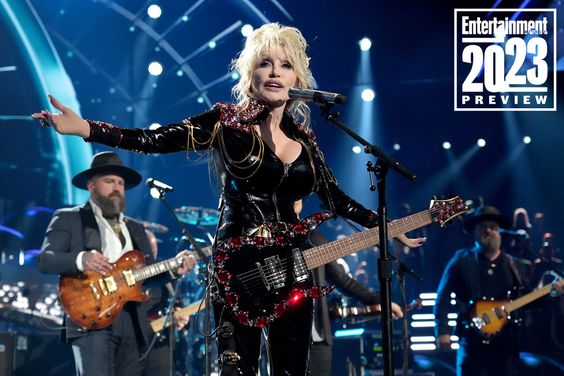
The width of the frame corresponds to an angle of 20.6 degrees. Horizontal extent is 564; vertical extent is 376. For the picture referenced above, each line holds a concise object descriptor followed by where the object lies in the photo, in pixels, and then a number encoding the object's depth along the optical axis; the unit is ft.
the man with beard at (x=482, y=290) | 53.06
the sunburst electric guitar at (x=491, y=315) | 53.56
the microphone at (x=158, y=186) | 38.54
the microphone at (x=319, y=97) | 22.06
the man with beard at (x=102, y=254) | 39.27
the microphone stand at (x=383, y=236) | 22.32
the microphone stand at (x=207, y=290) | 30.90
